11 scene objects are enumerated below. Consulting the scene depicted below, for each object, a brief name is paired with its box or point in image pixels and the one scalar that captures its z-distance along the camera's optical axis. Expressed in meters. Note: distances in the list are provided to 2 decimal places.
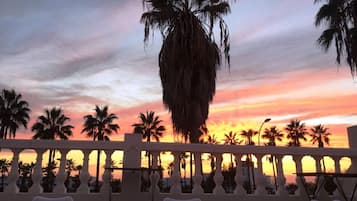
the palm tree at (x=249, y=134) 47.94
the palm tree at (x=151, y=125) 40.25
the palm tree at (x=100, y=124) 37.56
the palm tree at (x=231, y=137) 49.00
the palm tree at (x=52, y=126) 34.06
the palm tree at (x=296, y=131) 47.60
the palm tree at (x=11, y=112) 29.25
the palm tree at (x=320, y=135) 47.38
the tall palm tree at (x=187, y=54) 10.47
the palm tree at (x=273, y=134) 50.78
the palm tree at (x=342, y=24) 10.50
